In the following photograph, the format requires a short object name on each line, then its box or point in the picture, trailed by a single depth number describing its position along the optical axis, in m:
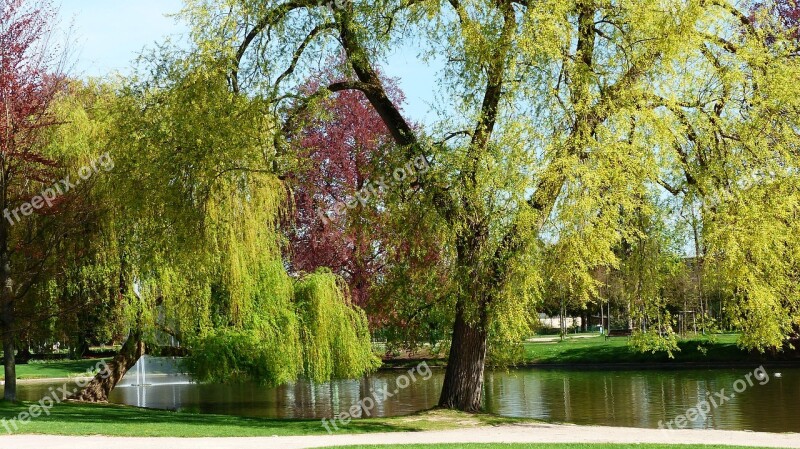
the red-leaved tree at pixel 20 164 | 19.92
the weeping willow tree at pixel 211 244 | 15.45
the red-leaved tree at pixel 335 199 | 29.80
